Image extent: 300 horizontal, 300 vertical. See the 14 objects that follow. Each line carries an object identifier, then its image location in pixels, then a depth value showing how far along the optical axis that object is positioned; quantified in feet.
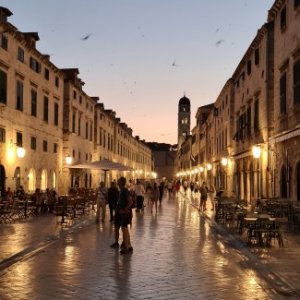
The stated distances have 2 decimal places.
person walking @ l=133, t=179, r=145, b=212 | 67.61
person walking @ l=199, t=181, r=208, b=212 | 69.25
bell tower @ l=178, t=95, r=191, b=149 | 330.34
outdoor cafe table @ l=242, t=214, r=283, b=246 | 32.72
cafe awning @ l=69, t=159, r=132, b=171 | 68.03
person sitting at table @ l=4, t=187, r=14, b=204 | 50.29
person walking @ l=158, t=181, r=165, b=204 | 90.39
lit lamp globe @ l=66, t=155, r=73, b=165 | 87.60
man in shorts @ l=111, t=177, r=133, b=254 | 30.96
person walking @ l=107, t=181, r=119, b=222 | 49.00
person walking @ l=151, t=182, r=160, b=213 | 74.30
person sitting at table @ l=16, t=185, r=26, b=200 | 57.39
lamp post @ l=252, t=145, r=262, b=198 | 58.85
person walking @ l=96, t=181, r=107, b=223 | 50.99
